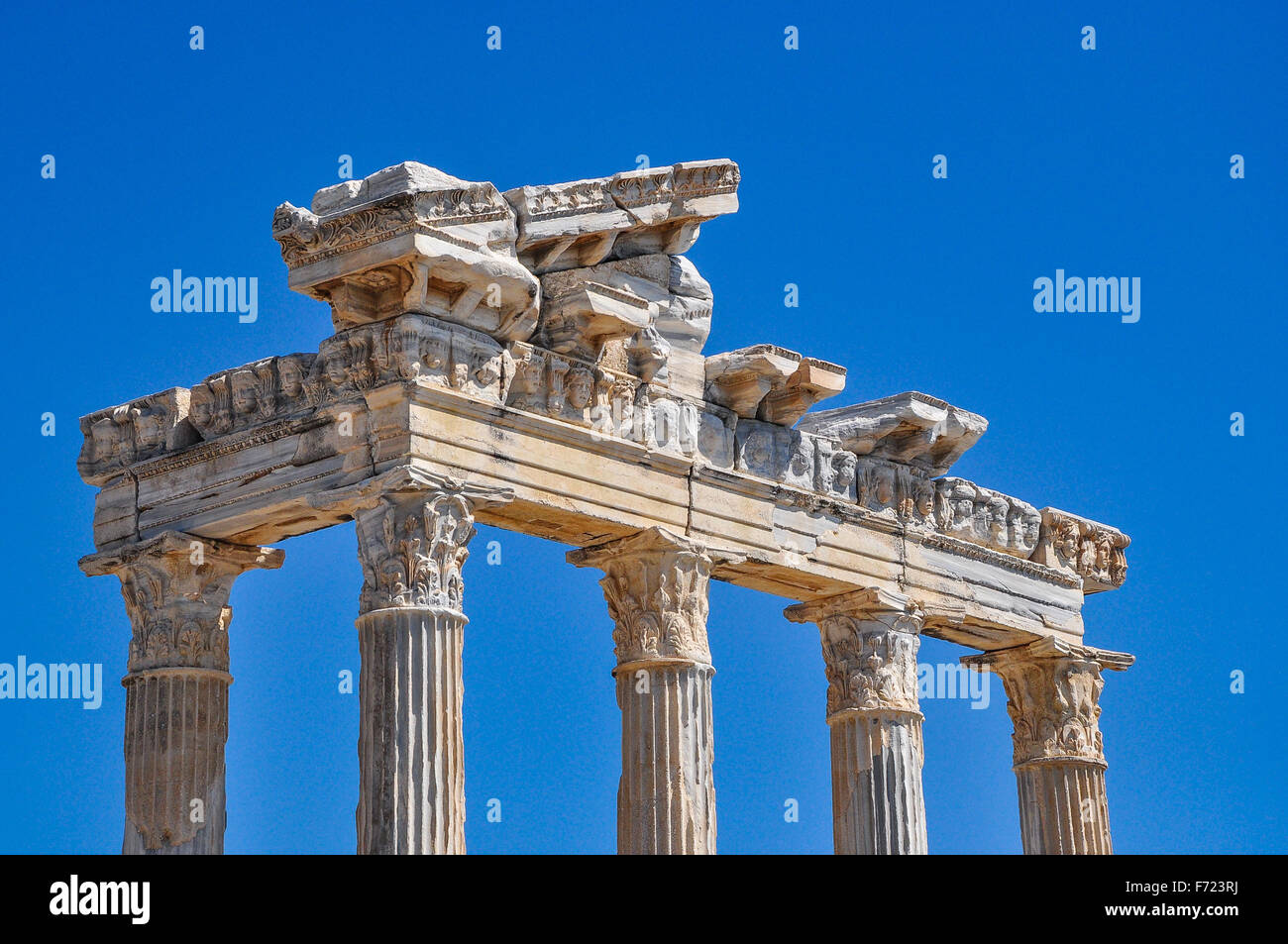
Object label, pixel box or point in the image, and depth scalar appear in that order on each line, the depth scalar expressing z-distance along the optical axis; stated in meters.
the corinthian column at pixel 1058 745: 37.97
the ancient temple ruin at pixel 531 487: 29.12
